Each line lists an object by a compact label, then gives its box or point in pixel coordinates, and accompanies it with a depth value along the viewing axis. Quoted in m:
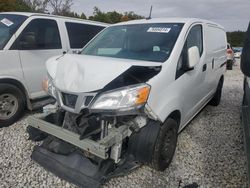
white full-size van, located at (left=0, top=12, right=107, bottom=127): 3.23
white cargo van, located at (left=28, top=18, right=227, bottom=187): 1.90
